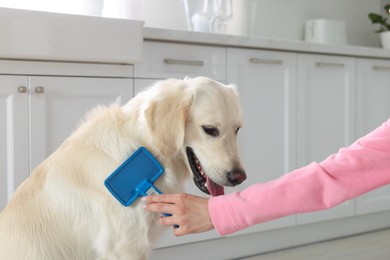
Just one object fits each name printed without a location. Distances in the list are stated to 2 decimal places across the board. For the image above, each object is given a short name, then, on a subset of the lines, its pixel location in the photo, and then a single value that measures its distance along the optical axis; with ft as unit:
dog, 4.34
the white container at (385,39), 12.94
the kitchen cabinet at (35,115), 6.63
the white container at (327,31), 12.07
